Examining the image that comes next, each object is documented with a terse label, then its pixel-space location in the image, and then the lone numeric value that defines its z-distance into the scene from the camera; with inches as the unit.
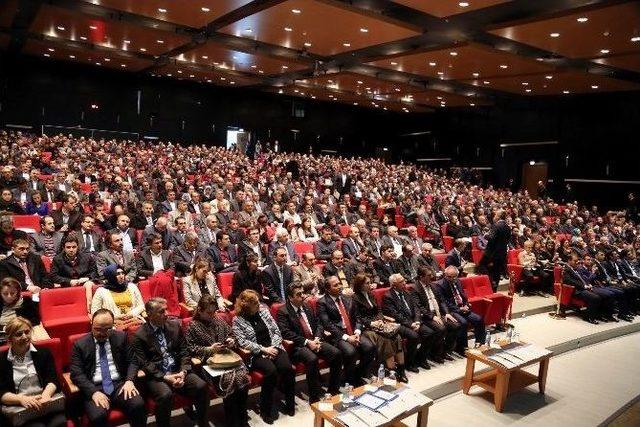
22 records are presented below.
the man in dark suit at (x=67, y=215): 277.7
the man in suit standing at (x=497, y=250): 303.1
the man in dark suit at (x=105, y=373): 131.7
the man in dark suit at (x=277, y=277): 223.5
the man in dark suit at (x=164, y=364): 141.3
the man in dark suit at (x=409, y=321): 210.2
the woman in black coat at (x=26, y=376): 120.6
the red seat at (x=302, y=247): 305.4
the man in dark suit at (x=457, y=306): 234.1
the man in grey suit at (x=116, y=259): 210.1
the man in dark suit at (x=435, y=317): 221.9
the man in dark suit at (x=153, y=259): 227.5
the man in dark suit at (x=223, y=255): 256.5
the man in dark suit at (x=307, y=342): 176.6
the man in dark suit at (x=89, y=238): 247.0
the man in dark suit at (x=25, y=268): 185.0
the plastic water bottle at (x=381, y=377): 160.9
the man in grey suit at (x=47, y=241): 237.6
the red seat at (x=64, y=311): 168.9
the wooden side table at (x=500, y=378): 181.6
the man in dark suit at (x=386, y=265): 271.9
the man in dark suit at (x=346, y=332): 187.2
